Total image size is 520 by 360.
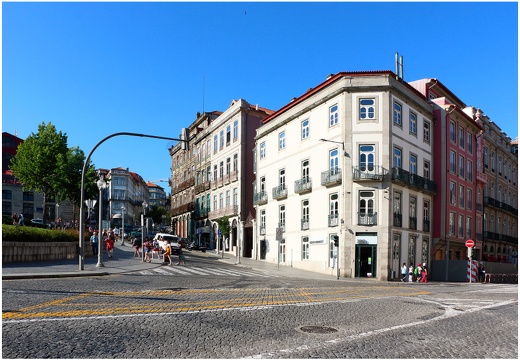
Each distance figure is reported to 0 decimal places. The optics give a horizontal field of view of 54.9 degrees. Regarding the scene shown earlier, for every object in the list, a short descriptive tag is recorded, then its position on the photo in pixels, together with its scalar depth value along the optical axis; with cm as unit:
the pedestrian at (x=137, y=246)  3744
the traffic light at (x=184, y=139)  2200
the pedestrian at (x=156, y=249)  3668
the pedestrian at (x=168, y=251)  3130
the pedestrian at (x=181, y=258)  3247
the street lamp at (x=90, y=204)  2524
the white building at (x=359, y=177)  3403
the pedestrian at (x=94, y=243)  3376
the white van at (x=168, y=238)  4661
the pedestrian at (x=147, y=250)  3250
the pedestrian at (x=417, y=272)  3407
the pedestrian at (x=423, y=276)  3285
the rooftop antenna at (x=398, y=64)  4162
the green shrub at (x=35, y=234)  2444
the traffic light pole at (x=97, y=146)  2175
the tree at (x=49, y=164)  4825
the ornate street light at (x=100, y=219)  2439
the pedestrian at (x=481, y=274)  3672
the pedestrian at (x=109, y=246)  3164
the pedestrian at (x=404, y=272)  3281
